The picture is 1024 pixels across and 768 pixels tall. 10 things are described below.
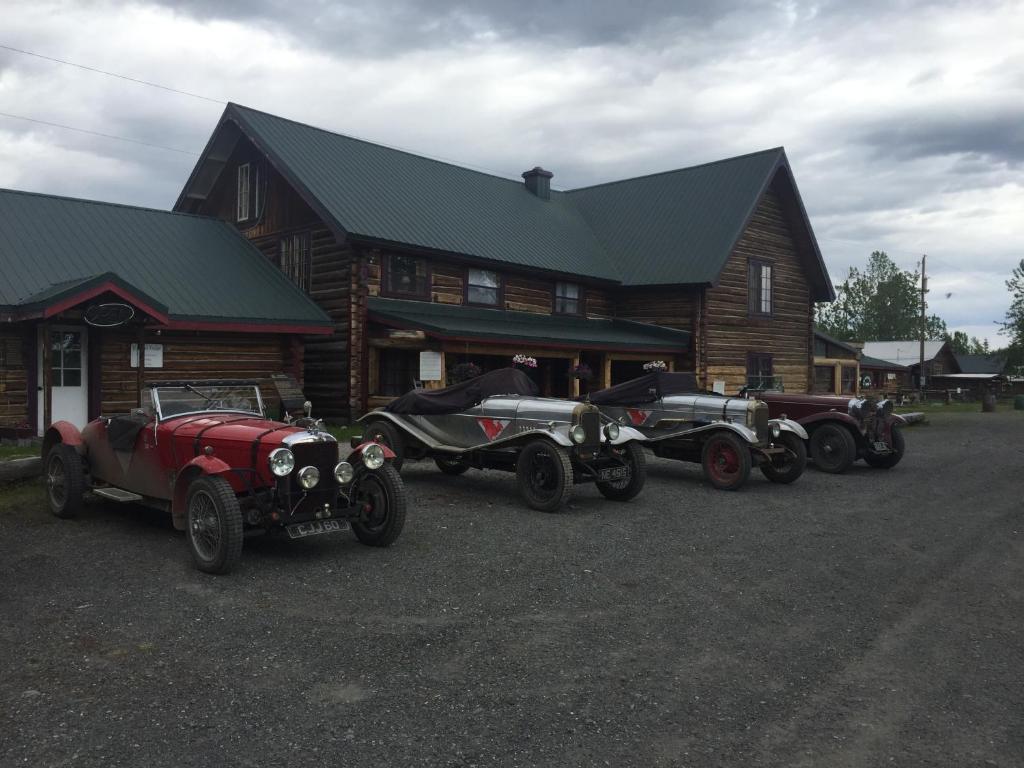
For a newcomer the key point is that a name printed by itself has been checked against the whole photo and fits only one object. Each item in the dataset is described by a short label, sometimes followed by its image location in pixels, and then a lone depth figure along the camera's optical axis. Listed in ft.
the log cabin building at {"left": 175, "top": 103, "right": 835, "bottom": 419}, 63.16
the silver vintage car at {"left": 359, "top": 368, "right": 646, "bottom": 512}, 32.42
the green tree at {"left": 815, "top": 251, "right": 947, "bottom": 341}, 265.75
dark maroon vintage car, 45.39
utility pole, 153.42
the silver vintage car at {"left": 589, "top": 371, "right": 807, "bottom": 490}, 38.70
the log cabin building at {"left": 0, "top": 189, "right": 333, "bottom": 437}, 44.55
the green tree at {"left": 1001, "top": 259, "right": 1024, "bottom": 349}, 153.89
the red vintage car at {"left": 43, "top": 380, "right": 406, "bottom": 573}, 22.54
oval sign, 42.96
